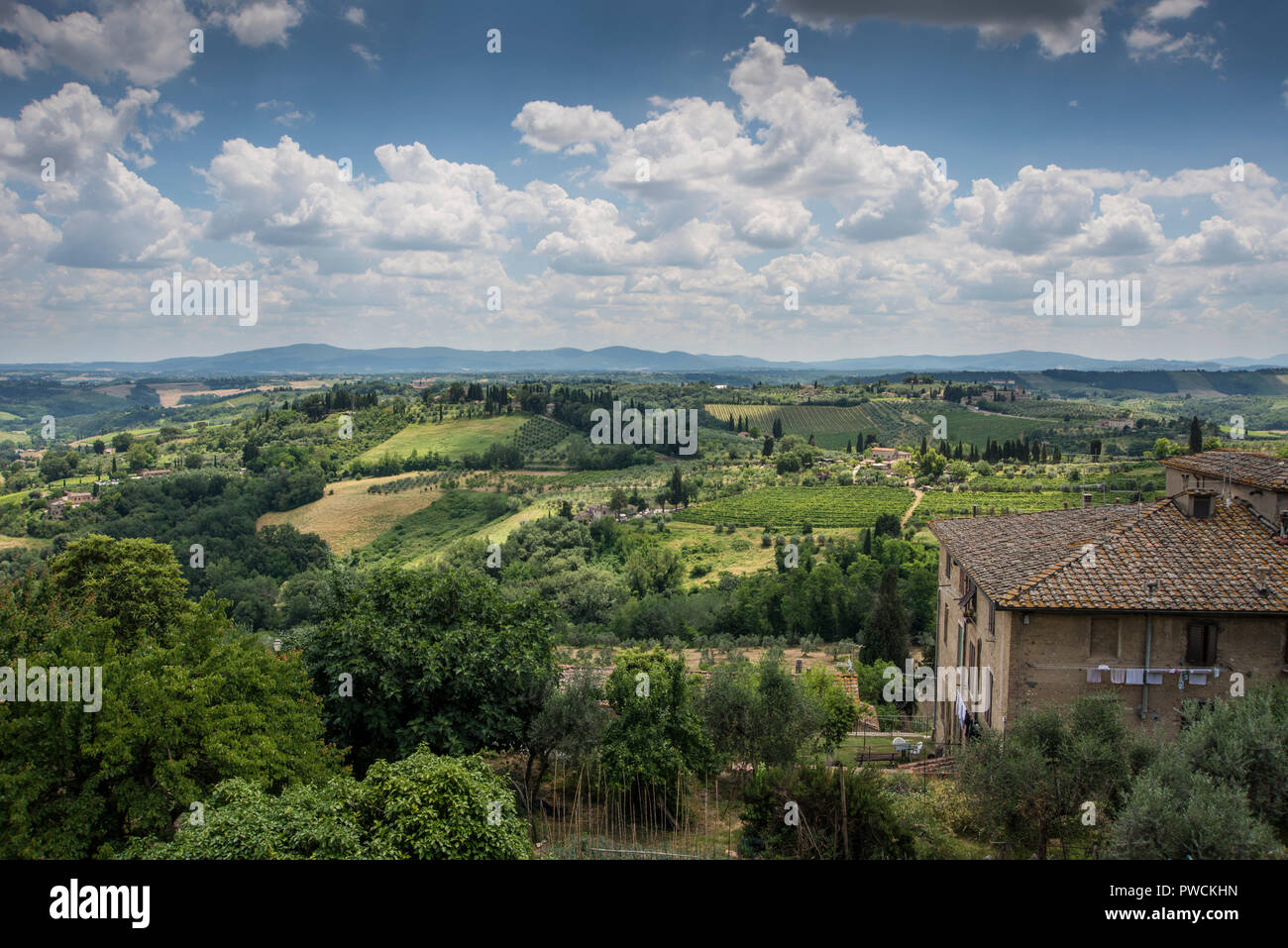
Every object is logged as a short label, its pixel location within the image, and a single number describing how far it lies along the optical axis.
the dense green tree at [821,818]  15.28
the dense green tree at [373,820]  12.59
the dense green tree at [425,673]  20.44
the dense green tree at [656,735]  20.28
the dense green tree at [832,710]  27.47
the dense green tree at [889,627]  47.72
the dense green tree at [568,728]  21.61
